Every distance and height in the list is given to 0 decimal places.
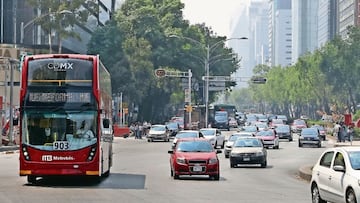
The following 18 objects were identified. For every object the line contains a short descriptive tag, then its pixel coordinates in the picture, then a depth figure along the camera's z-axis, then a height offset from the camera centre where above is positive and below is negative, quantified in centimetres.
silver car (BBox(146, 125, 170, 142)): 7239 -10
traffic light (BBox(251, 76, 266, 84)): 10159 +606
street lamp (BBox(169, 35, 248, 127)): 9079 +426
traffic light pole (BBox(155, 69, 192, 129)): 8725 +598
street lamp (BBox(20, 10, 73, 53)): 6515 +903
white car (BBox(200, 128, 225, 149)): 5666 -29
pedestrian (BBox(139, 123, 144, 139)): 8019 +6
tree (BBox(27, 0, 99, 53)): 7081 +933
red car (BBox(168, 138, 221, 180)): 2969 -97
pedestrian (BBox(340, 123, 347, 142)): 6604 +6
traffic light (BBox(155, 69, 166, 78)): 9038 +609
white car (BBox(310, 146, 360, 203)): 1694 -88
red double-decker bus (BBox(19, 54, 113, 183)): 2550 +45
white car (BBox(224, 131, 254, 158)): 4672 -55
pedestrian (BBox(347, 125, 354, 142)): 6548 -9
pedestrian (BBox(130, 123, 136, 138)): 8879 +17
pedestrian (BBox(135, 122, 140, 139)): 8036 -8
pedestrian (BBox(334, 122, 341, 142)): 6683 -13
